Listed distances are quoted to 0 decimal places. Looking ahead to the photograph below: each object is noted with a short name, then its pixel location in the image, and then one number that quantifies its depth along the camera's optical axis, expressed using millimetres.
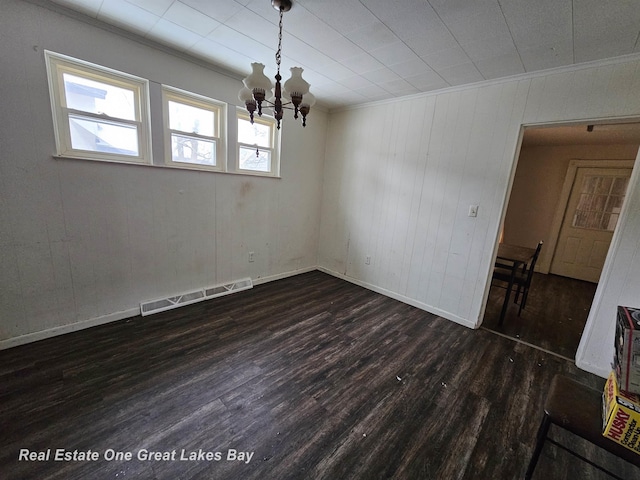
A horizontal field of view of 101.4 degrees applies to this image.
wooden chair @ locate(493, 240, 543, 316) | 3070
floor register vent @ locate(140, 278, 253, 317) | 2757
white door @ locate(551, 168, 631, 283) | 4555
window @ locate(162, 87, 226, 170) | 2715
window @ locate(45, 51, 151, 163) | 2127
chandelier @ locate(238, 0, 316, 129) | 1693
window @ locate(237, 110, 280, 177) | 3299
